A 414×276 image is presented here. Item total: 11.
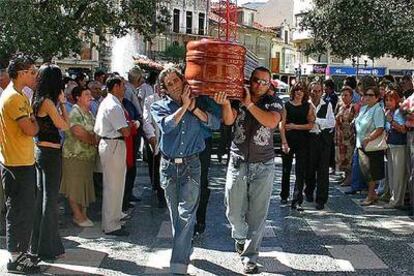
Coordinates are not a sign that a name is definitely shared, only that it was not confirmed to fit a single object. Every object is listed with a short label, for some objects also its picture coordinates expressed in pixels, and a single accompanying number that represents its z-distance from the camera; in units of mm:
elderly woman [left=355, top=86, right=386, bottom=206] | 8445
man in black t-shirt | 5402
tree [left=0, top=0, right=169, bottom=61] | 11664
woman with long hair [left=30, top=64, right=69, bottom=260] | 5434
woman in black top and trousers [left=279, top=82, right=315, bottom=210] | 8109
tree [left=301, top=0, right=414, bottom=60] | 19406
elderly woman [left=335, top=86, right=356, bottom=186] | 10008
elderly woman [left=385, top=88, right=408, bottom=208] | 8258
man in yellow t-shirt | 5164
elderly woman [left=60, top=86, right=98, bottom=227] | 7016
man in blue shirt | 5035
